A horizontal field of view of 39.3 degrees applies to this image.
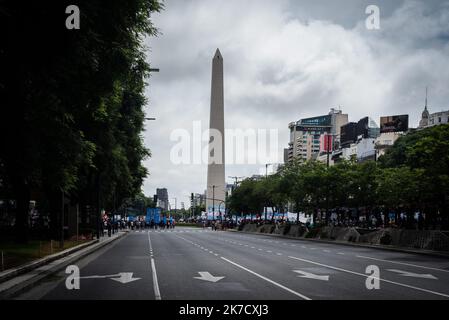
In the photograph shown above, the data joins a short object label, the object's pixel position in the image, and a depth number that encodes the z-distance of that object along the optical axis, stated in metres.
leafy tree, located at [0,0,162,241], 16.27
